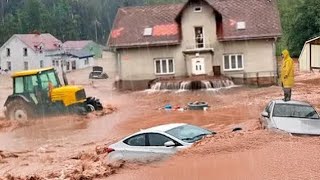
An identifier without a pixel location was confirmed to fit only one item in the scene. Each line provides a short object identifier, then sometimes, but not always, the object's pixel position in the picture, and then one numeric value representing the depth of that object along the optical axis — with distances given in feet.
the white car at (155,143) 40.85
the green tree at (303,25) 208.13
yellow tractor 80.69
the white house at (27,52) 249.34
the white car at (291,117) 46.34
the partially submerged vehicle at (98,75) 189.92
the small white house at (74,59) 254.06
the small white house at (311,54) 148.56
